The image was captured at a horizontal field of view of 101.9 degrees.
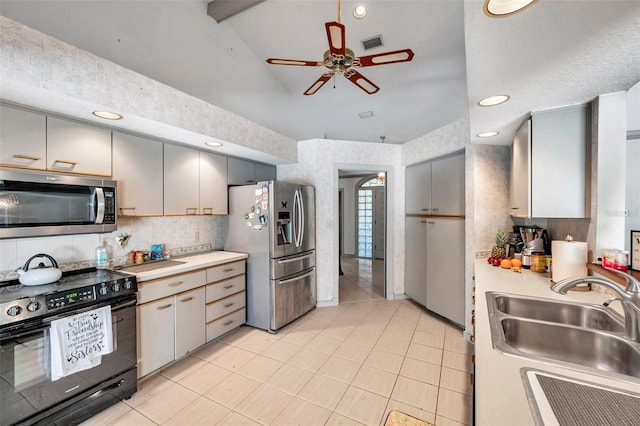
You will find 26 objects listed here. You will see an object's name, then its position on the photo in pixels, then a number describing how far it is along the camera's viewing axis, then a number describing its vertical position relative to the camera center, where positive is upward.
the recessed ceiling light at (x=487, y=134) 2.32 +0.69
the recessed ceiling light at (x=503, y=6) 0.87 +0.70
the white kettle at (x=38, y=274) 1.71 -0.43
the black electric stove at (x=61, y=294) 1.45 -0.52
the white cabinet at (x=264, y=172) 3.66 +0.57
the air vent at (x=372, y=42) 2.59 +1.72
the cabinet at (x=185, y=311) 2.10 -0.95
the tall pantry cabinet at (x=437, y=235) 2.98 -0.31
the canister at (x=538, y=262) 2.13 -0.42
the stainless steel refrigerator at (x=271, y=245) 2.98 -0.42
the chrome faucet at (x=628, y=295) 1.00 -0.33
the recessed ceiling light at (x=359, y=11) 2.16 +1.70
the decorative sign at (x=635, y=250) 1.42 -0.22
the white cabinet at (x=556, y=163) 1.70 +0.32
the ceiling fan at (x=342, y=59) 1.88 +1.21
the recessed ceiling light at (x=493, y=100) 1.62 +0.71
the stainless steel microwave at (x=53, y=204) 1.61 +0.05
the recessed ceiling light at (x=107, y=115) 1.85 +0.70
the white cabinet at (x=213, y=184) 2.91 +0.31
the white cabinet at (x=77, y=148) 1.81 +0.47
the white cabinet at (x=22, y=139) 1.60 +0.47
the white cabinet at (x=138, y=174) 2.19 +0.33
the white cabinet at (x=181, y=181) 2.56 +0.31
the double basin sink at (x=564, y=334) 1.02 -0.57
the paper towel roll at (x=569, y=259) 1.65 -0.31
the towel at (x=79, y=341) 1.58 -0.85
